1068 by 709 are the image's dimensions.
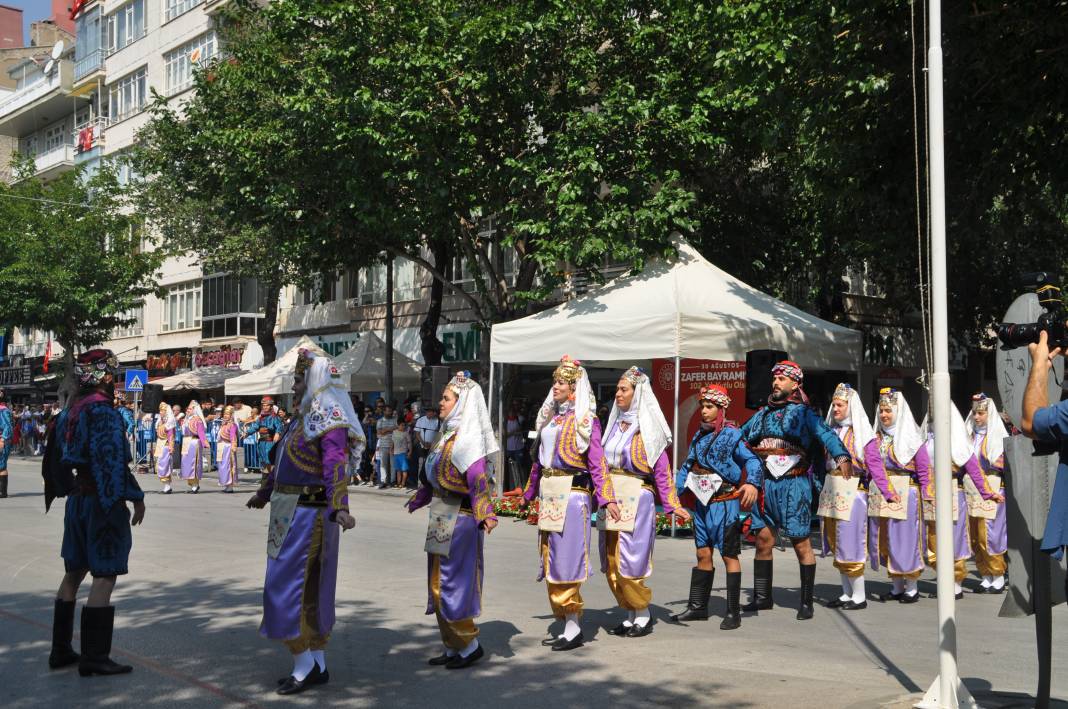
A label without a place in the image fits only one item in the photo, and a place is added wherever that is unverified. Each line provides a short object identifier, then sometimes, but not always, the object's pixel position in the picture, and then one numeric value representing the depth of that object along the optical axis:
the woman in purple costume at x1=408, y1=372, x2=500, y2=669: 7.10
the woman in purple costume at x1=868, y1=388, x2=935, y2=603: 10.28
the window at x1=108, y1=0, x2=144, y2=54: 48.50
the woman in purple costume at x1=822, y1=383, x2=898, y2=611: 9.80
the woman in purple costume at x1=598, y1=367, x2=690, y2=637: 8.28
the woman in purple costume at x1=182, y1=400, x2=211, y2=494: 24.19
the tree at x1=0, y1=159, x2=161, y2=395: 37.72
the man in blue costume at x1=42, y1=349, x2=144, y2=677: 6.76
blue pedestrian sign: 30.39
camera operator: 4.60
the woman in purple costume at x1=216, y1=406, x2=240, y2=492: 24.45
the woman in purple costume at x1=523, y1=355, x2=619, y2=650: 7.88
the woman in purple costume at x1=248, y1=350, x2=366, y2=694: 6.47
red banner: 17.44
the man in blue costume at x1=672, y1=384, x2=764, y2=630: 8.82
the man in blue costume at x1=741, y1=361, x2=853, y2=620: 9.16
